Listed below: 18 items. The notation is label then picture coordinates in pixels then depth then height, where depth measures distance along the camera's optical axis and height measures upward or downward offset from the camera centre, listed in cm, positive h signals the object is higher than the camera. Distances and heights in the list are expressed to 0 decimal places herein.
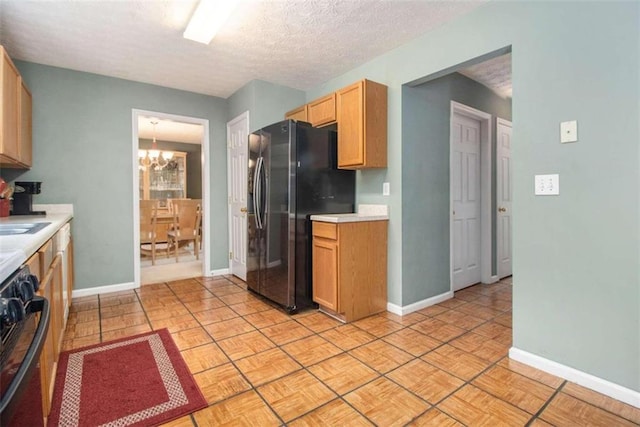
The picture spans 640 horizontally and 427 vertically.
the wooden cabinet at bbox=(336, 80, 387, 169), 271 +75
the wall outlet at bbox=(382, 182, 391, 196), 289 +19
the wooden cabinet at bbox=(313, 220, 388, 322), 262 -50
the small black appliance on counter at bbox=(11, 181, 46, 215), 283 +12
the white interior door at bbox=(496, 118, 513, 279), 391 +16
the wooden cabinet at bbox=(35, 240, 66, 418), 133 -52
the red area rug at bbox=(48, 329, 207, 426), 150 -95
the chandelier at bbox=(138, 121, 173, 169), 697 +123
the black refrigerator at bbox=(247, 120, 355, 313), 281 +12
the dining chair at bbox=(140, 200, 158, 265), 497 -14
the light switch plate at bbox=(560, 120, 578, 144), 175 +43
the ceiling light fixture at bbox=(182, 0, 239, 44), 213 +138
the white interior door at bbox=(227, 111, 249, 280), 385 +25
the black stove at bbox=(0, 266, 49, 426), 70 -34
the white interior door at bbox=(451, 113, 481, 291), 346 +11
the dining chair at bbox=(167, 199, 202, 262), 513 -17
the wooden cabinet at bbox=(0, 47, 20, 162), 222 +77
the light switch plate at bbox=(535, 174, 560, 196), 183 +14
